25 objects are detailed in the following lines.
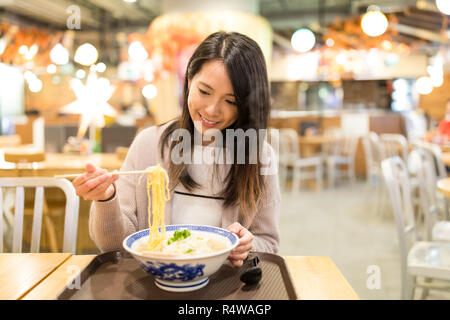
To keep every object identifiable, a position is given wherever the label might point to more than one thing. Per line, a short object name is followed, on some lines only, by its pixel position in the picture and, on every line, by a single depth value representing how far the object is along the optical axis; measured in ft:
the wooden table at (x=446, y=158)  11.06
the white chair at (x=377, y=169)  16.74
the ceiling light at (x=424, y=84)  29.07
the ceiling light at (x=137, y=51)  21.08
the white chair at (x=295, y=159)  22.54
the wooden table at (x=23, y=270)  3.10
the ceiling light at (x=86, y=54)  12.82
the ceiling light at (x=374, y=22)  18.25
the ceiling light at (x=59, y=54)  14.50
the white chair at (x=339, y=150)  23.45
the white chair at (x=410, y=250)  6.37
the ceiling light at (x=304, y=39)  22.75
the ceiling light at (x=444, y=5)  13.42
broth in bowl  3.06
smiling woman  3.99
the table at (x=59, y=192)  9.70
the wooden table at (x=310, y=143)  23.48
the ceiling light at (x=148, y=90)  22.51
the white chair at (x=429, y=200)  8.07
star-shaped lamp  11.99
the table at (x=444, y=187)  7.26
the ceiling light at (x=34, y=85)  17.83
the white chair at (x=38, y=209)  4.88
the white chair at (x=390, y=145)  16.24
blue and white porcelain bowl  2.76
